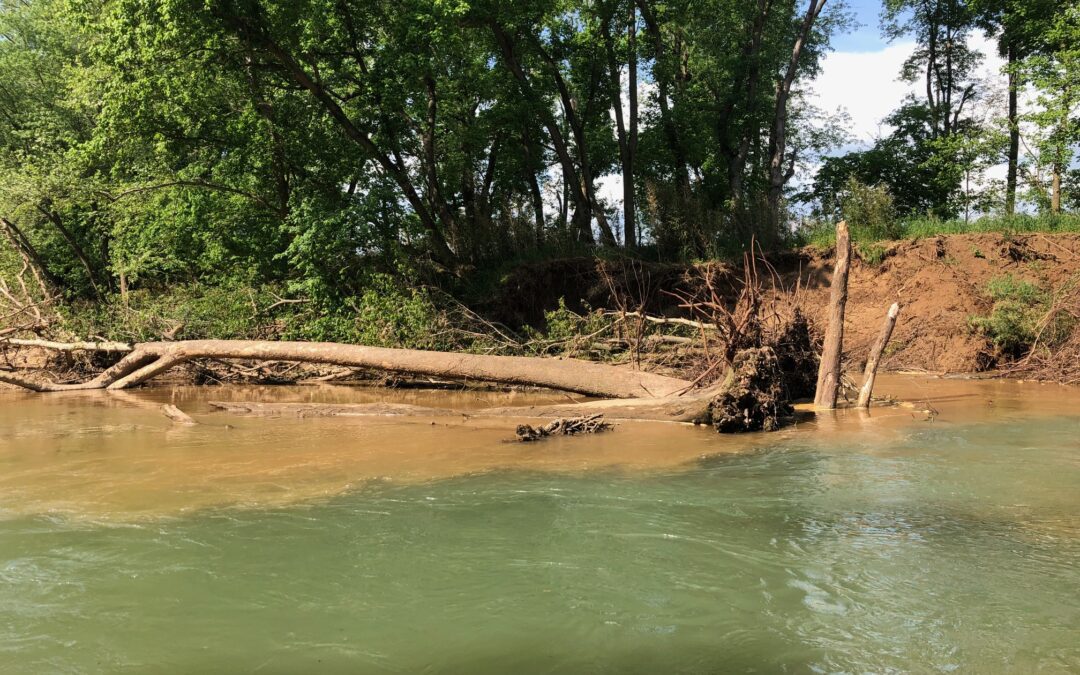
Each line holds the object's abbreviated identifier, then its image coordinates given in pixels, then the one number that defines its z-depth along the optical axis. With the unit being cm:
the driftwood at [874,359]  1118
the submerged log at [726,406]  984
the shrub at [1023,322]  1518
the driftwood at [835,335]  1088
